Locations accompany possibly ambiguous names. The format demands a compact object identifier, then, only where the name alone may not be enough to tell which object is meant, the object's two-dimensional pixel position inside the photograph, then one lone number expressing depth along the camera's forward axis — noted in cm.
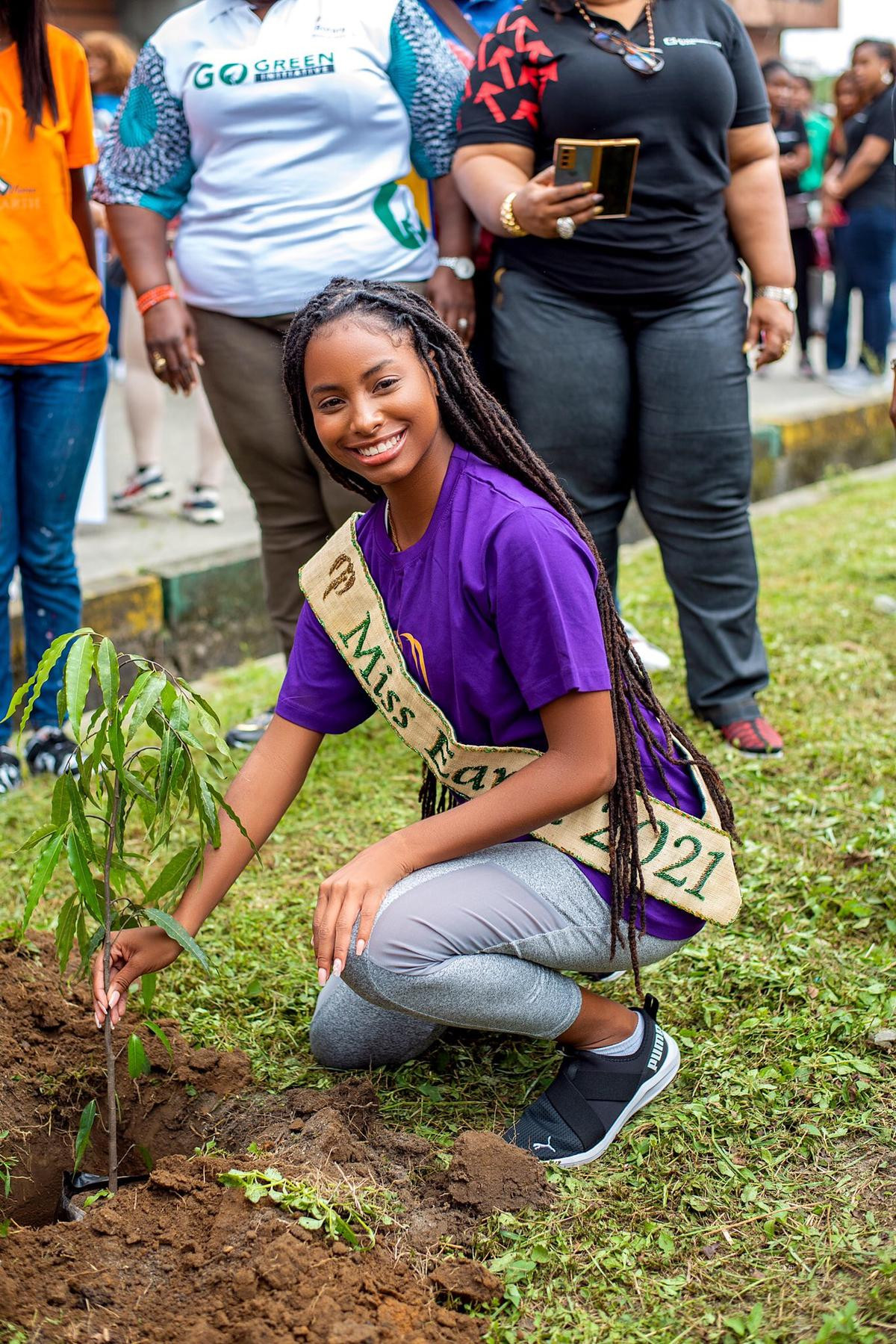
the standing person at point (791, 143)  777
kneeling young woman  205
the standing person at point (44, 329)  340
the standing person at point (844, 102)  824
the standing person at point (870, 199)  799
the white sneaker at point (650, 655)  418
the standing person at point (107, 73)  574
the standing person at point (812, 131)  802
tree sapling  187
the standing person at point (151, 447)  555
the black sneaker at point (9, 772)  367
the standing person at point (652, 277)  317
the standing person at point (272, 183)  325
